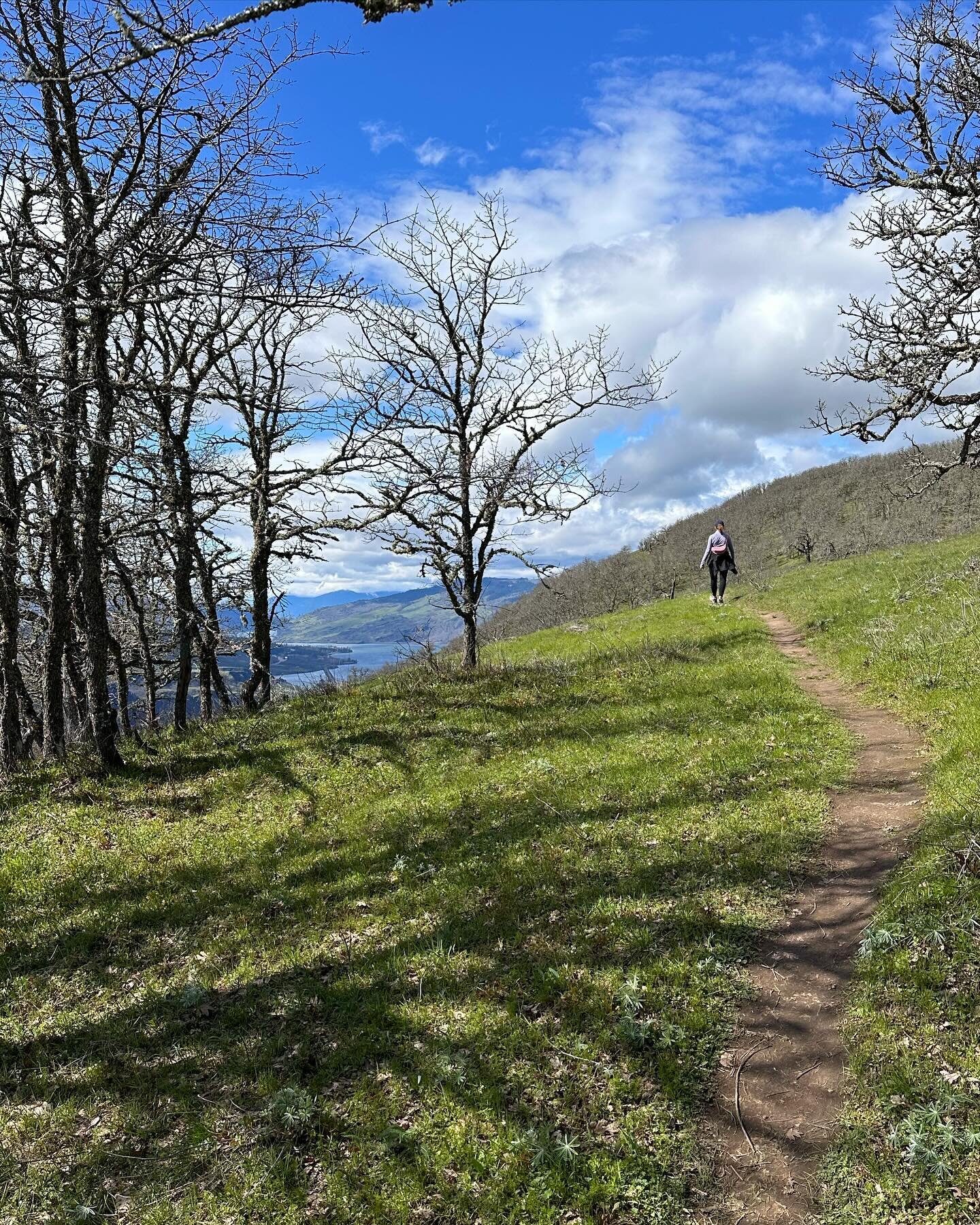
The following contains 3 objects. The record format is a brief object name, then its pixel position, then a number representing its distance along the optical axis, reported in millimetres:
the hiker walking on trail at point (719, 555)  26438
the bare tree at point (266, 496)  16844
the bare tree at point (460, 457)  17297
